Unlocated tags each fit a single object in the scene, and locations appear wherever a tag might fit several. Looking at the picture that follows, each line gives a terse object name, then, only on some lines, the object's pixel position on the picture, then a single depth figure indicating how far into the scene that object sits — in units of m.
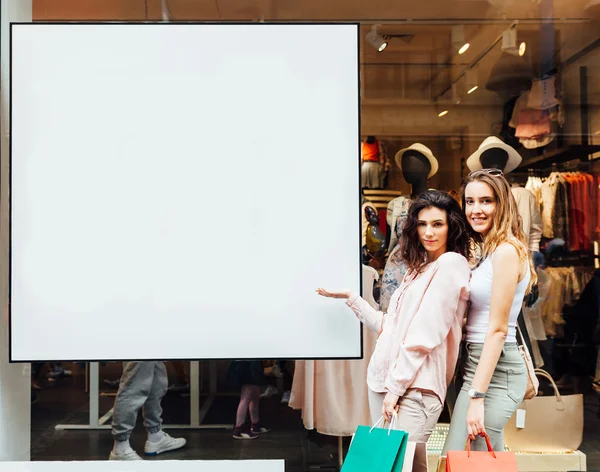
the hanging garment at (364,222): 3.37
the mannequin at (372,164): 3.44
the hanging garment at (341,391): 3.30
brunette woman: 1.99
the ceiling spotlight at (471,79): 3.65
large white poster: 2.37
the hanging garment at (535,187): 3.57
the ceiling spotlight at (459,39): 3.61
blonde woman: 1.96
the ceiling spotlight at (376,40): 3.58
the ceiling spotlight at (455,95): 3.65
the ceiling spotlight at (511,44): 3.65
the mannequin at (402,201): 3.27
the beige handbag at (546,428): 3.09
